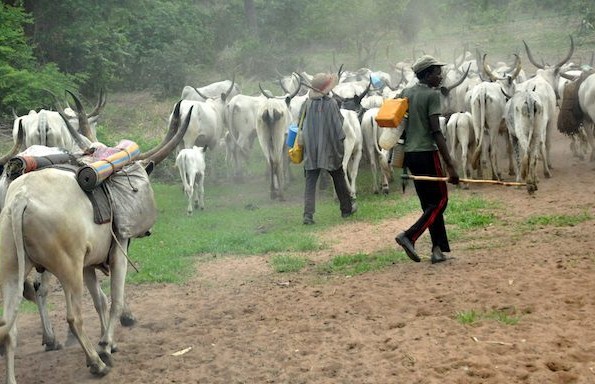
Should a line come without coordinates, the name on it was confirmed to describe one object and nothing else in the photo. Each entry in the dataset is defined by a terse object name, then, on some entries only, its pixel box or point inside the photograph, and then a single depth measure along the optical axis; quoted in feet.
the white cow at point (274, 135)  46.89
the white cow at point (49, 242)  17.87
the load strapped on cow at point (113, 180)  20.03
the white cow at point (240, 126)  54.13
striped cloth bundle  19.65
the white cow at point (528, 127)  39.34
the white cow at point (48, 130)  37.83
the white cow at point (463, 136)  43.42
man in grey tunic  38.04
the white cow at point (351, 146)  42.01
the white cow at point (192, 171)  44.68
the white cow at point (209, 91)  61.36
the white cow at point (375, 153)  44.68
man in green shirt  26.27
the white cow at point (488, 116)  42.39
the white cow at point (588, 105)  43.52
